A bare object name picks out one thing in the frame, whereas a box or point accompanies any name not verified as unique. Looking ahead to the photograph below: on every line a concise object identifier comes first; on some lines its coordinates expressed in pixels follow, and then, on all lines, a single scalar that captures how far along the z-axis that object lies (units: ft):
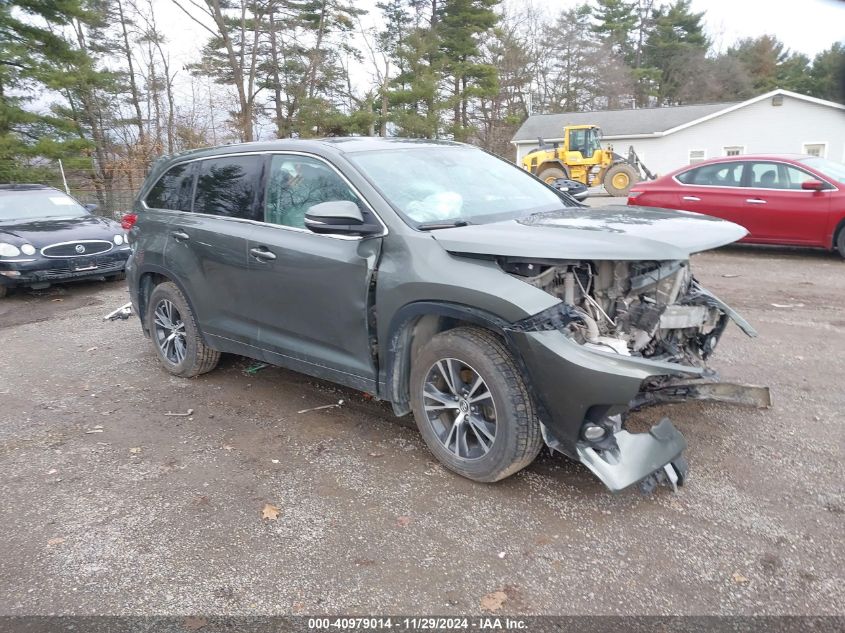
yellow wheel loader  78.18
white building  87.97
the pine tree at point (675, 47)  152.87
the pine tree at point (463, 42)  102.94
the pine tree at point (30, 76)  53.83
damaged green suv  9.47
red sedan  28.32
